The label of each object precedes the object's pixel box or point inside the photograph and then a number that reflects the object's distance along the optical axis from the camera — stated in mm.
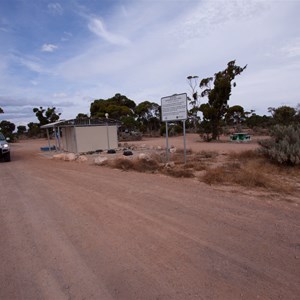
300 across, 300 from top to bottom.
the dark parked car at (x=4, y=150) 14094
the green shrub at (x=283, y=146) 8539
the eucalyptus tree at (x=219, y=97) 25984
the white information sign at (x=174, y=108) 11031
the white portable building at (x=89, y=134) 18875
